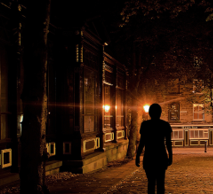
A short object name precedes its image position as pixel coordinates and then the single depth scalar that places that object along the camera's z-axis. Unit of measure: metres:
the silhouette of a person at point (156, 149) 4.80
